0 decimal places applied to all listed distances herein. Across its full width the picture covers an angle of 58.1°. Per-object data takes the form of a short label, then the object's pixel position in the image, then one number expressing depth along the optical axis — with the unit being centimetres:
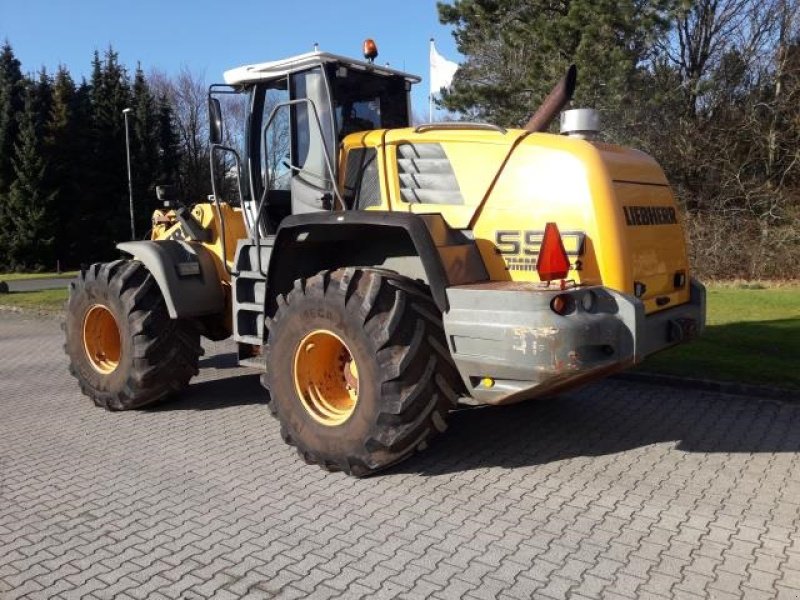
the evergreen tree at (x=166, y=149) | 4119
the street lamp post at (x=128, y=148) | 3697
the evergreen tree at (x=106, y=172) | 3969
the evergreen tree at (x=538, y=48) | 1752
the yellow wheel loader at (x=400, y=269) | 414
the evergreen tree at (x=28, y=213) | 3691
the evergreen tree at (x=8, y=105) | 3778
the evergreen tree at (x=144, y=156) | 4044
